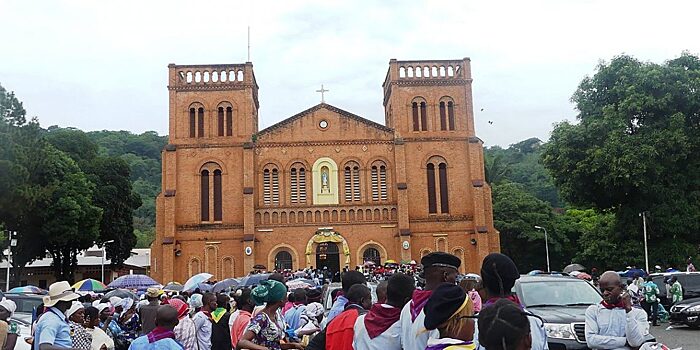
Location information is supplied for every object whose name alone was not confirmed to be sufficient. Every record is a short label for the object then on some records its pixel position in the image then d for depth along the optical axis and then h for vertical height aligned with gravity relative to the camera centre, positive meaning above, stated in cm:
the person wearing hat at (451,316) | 374 -44
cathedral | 3819 +322
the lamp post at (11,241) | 3162 +38
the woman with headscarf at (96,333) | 727 -92
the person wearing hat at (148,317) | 662 -71
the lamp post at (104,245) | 4634 +8
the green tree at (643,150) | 2891 +325
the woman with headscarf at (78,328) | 680 -80
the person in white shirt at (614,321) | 584 -80
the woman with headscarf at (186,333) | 789 -102
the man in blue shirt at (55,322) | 627 -68
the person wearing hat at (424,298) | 423 -40
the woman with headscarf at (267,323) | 577 -70
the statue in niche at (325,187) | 3894 +284
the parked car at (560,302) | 891 -105
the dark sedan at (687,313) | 1756 -224
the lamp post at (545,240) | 4855 -72
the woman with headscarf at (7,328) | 659 -77
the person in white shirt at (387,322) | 460 -57
